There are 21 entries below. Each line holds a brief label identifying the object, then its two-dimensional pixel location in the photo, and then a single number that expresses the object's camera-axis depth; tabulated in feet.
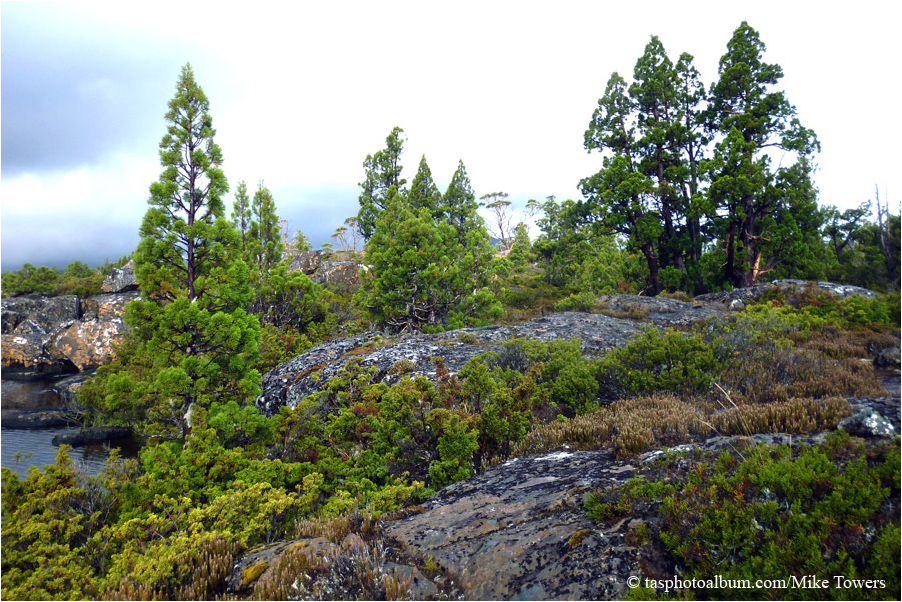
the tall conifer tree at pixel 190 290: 30.30
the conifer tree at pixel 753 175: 64.08
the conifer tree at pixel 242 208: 85.51
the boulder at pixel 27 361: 78.48
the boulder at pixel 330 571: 10.53
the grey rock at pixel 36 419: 55.16
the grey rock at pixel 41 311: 86.38
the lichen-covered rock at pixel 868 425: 11.73
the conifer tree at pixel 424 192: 79.92
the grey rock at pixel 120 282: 91.97
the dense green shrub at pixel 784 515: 8.43
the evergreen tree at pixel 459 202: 83.46
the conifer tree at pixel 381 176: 85.61
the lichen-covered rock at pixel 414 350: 33.26
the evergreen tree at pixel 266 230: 81.87
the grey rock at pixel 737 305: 52.59
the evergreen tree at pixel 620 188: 70.59
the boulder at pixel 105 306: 82.64
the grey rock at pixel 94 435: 49.73
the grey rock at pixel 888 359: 22.57
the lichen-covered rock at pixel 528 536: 10.09
